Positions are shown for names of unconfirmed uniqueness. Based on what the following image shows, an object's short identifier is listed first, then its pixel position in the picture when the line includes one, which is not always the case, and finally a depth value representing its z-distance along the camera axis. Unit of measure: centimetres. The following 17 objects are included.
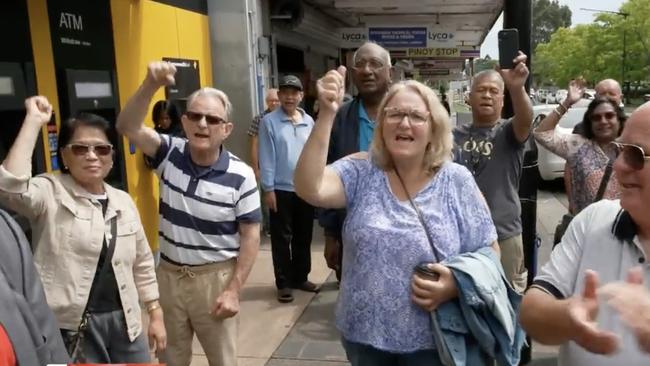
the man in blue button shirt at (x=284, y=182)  560
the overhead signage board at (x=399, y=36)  1374
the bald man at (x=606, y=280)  137
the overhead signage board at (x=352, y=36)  1377
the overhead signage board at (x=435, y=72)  3275
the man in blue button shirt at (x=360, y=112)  379
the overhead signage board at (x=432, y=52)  1594
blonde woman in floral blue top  232
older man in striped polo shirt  296
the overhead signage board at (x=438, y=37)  1430
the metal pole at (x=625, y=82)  4862
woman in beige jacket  248
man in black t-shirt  372
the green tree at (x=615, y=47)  4812
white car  1145
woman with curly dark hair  371
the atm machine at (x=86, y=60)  462
